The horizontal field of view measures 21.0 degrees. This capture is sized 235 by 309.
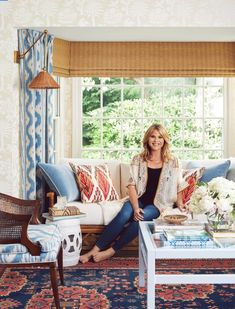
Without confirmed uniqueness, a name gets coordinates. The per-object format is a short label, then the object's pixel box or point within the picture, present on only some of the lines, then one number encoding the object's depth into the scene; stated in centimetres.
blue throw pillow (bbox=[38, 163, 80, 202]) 623
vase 425
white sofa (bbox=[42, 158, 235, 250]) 601
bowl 448
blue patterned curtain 617
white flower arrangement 415
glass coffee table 384
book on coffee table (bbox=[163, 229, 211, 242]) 400
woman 582
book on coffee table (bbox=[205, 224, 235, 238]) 416
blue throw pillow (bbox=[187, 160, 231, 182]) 645
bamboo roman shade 724
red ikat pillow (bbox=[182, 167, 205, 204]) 628
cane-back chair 424
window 778
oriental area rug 444
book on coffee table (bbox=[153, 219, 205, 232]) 437
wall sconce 581
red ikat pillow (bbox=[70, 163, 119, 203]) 637
